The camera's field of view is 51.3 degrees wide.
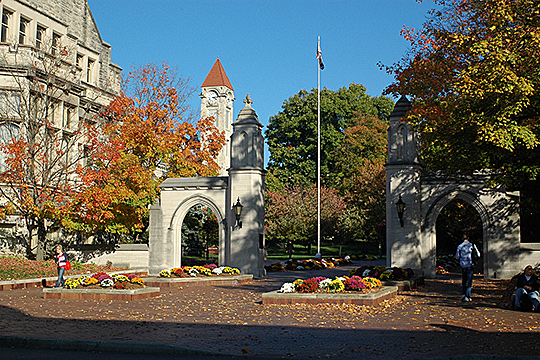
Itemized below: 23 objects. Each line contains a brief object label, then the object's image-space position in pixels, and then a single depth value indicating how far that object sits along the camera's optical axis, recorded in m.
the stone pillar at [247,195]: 24.03
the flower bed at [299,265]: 29.99
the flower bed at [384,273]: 18.64
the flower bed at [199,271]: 21.56
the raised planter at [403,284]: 18.11
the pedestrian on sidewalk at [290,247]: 43.43
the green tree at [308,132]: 57.31
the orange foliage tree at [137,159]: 25.72
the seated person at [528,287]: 12.88
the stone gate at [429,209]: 22.39
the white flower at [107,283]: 16.48
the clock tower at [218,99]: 88.06
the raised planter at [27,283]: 19.02
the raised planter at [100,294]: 15.97
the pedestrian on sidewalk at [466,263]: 15.01
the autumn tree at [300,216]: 45.00
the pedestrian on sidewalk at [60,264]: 18.19
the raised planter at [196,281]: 20.75
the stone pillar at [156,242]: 25.34
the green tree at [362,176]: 44.94
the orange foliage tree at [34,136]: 24.14
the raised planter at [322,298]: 14.09
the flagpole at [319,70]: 40.22
